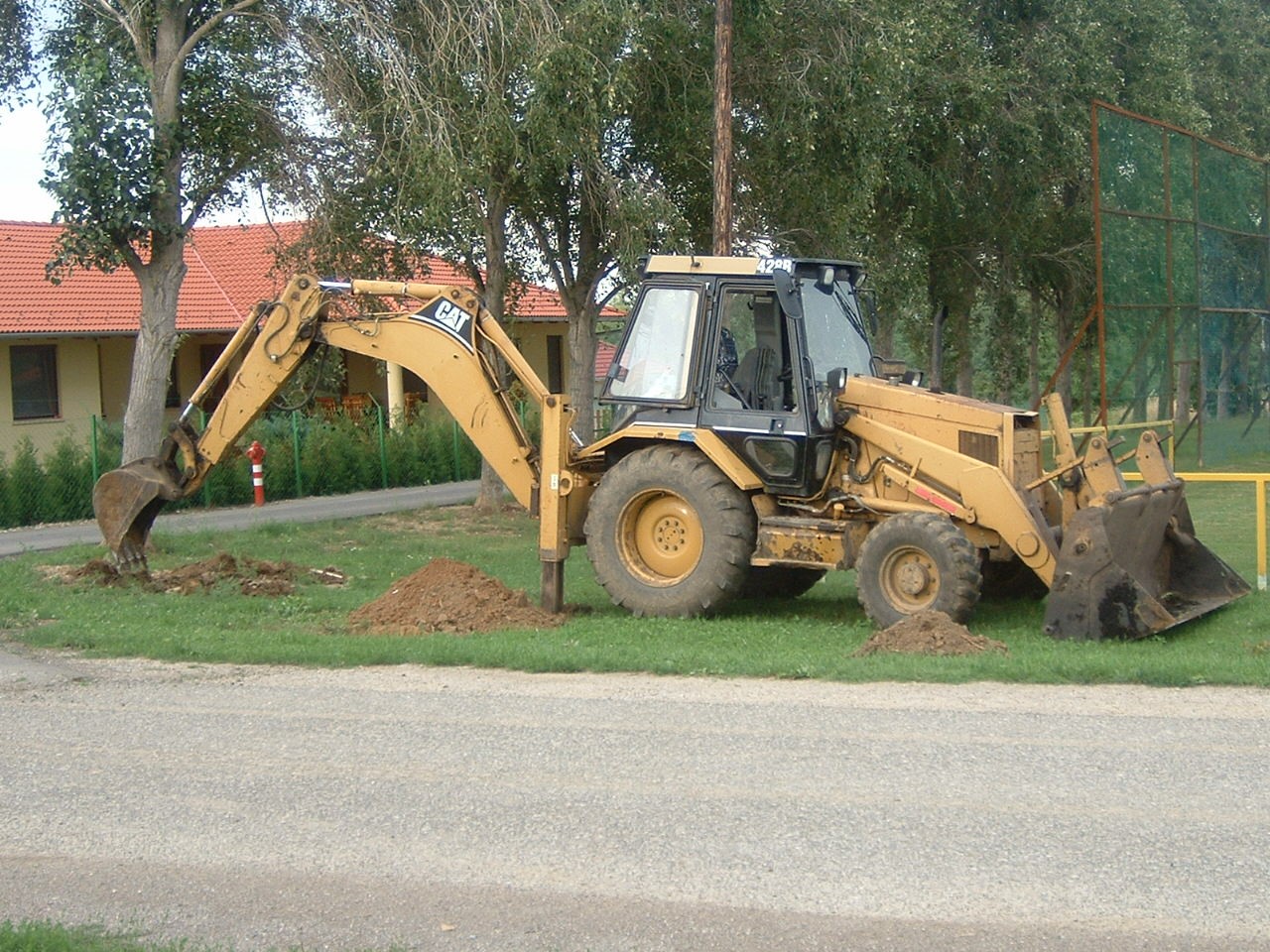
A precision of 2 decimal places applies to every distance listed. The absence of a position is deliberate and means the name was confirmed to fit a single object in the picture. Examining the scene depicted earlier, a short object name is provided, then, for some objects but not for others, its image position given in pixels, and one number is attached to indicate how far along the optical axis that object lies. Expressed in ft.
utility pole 59.21
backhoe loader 37.52
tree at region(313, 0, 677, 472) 55.42
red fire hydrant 87.56
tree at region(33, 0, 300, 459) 54.65
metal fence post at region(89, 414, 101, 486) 82.94
